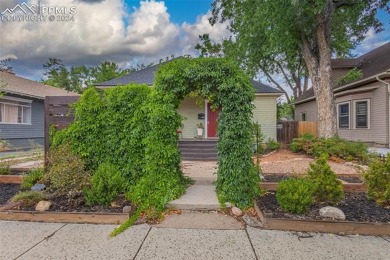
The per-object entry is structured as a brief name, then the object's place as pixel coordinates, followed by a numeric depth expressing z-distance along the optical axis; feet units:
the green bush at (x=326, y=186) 13.48
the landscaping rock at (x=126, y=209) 12.87
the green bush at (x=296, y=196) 12.28
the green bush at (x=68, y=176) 14.48
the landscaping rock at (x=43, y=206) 13.12
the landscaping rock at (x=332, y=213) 11.88
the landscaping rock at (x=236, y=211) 13.30
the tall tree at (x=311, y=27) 32.68
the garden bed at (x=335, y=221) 11.12
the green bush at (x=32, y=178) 16.83
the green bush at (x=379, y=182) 13.70
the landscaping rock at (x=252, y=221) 12.06
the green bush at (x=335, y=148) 27.17
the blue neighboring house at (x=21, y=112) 43.96
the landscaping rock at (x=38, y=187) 16.03
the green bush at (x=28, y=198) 13.82
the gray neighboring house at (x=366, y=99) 34.55
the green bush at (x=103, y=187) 13.53
